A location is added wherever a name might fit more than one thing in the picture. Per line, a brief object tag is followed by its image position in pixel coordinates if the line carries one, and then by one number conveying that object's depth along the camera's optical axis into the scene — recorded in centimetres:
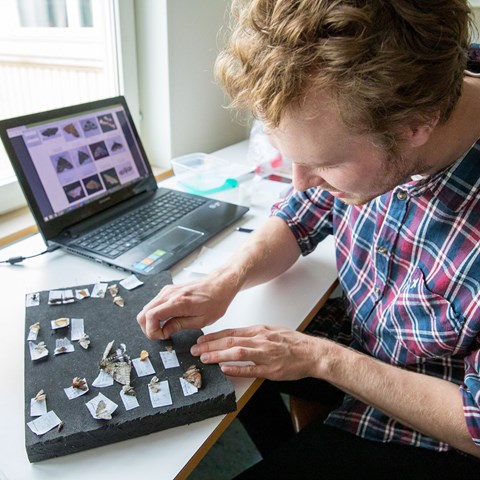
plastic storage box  132
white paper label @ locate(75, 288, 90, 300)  77
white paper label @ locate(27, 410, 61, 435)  54
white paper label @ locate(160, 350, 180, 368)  65
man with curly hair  55
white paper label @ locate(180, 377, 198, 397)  60
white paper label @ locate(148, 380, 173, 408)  59
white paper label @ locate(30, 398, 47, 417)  57
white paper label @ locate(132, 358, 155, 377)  63
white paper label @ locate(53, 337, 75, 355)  66
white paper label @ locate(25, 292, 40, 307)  75
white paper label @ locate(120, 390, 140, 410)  58
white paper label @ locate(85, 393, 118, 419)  57
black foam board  55
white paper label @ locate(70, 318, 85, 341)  69
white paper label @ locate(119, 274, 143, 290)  81
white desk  54
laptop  93
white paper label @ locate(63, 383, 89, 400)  59
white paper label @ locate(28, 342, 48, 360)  65
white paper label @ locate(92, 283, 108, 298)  78
